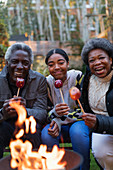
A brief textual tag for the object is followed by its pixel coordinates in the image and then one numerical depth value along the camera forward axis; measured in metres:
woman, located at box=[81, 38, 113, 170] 2.39
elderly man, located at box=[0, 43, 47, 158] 2.75
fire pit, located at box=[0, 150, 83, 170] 1.76
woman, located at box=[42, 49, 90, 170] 2.57
